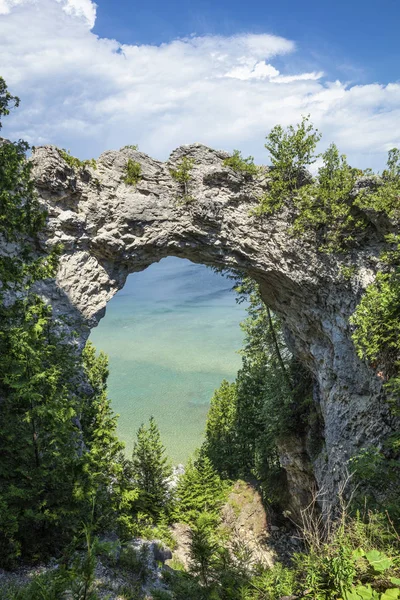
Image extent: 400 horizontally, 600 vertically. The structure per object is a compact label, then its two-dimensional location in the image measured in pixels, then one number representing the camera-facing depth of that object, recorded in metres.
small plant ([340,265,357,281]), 12.64
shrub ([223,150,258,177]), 13.99
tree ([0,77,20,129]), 6.87
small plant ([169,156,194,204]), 14.15
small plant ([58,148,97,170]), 12.39
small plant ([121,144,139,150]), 14.10
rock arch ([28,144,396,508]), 12.26
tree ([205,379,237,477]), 24.30
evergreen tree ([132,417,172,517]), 19.05
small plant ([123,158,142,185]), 13.76
